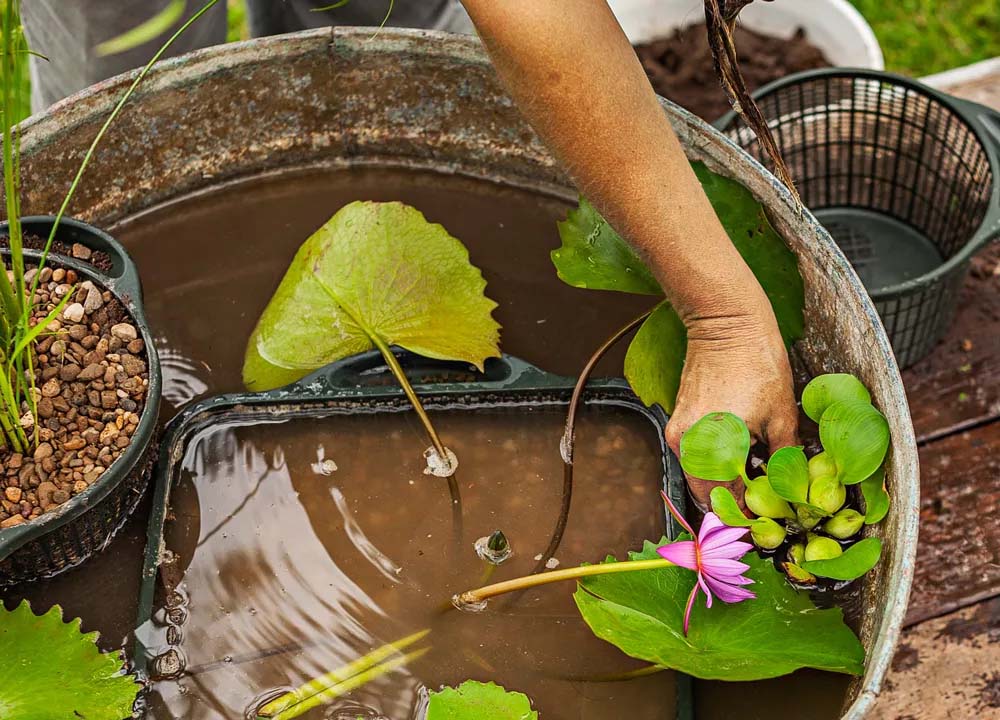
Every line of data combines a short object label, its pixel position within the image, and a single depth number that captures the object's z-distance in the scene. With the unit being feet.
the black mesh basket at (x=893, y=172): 6.53
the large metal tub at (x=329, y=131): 5.86
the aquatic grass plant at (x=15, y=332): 5.39
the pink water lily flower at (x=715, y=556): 5.35
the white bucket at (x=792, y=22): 7.77
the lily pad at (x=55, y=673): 5.43
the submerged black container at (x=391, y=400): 5.94
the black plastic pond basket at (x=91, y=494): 5.47
